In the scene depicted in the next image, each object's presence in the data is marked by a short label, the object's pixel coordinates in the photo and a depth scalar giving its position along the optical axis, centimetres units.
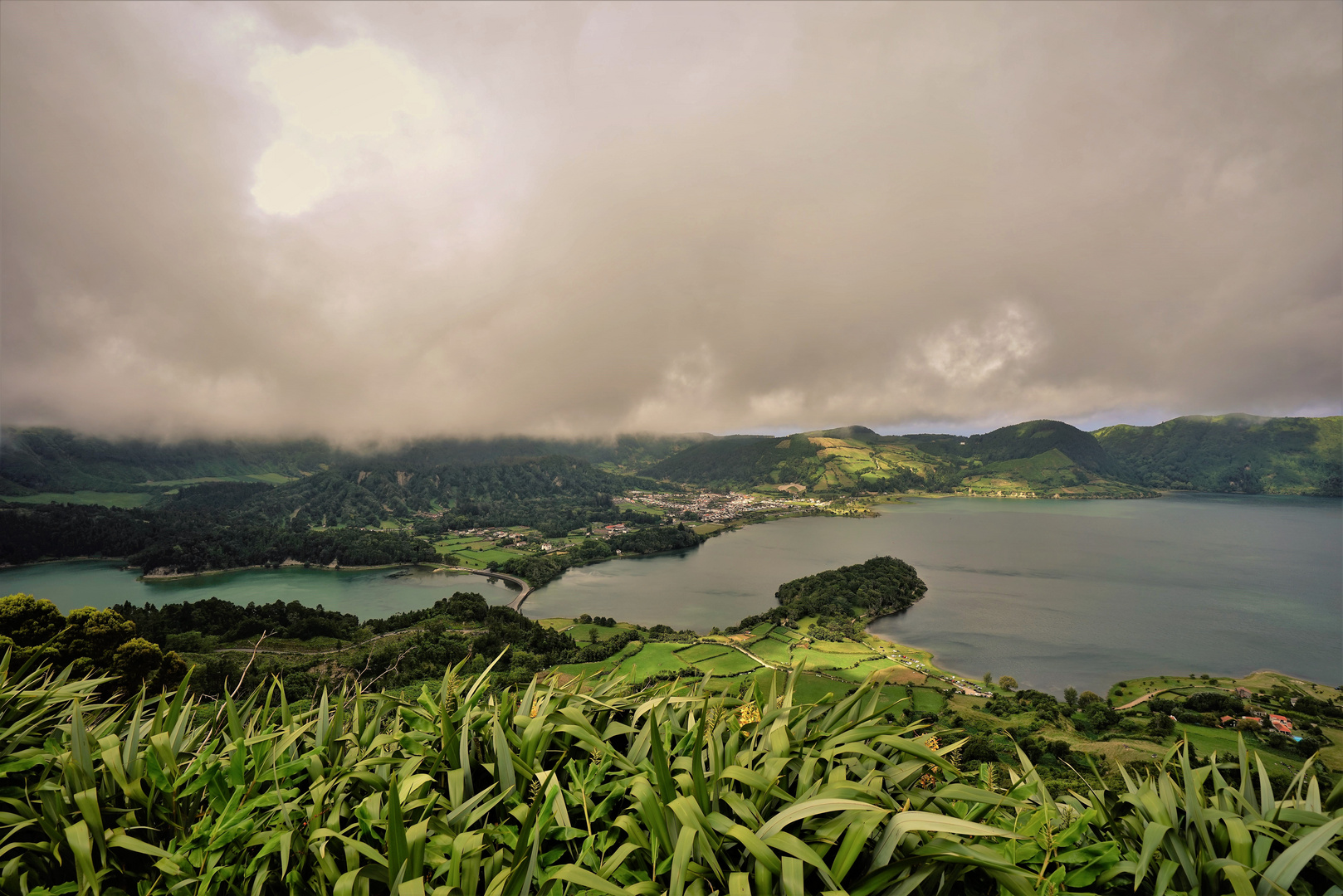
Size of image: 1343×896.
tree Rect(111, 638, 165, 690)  1677
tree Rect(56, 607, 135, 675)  1598
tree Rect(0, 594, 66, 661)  1552
